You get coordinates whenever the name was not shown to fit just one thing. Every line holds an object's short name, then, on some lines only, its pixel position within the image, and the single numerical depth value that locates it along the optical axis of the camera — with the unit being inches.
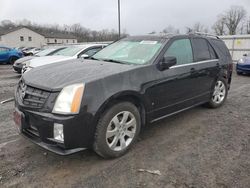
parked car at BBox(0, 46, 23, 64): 686.5
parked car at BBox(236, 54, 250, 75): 410.9
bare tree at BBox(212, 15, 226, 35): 2283.5
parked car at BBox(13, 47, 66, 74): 402.3
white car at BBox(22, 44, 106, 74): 316.8
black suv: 103.0
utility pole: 971.7
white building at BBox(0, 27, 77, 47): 2273.6
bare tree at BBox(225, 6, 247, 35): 2309.9
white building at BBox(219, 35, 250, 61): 615.2
